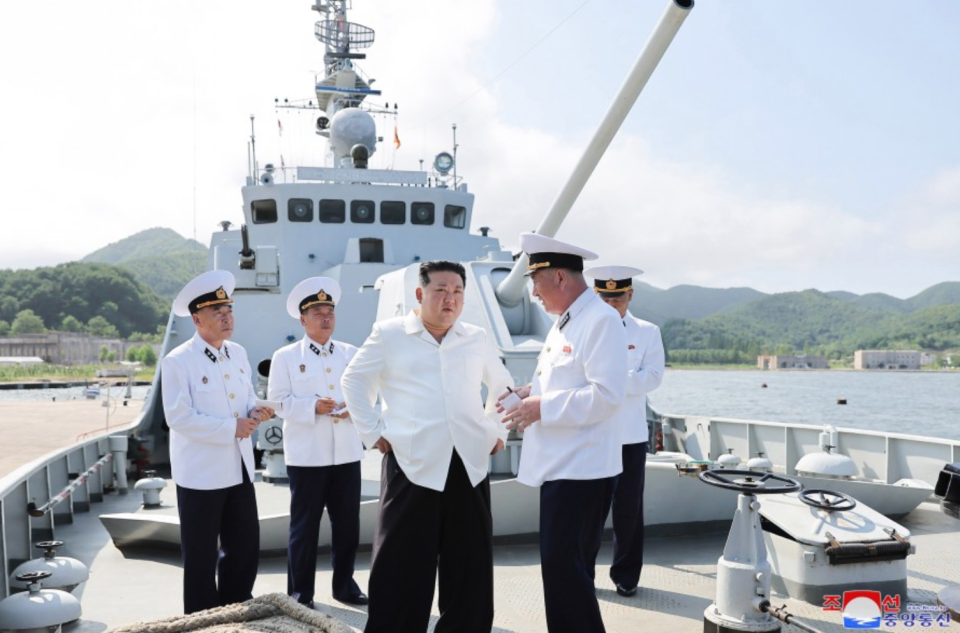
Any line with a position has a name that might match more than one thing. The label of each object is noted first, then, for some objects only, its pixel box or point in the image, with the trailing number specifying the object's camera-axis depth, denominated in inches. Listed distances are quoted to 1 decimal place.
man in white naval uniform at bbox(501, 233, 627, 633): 103.0
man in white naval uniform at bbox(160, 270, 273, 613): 120.4
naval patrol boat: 142.4
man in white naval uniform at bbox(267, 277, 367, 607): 143.8
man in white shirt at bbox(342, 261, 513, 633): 104.9
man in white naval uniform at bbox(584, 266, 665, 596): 149.9
